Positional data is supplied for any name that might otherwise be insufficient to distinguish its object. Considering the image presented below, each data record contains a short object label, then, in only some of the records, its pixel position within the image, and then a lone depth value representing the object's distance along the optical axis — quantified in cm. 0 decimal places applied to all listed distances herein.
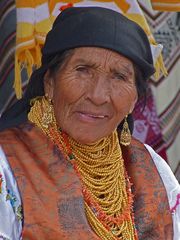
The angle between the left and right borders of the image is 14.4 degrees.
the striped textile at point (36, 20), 356
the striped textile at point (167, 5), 391
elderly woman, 273
